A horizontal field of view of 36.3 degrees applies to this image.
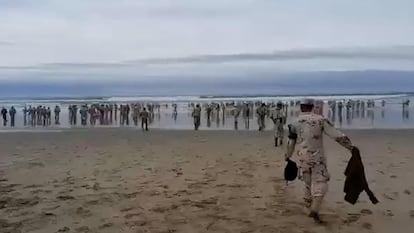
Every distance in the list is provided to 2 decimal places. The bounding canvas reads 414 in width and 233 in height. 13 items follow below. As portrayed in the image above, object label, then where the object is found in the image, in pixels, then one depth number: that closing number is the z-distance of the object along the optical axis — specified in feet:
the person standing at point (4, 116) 138.57
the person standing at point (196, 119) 111.84
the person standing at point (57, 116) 145.34
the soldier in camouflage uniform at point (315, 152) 26.86
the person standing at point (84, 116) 139.64
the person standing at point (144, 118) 108.78
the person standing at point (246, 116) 123.47
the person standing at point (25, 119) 143.54
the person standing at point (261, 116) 102.78
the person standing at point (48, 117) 140.95
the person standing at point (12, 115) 134.38
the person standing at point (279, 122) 67.78
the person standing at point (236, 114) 112.45
